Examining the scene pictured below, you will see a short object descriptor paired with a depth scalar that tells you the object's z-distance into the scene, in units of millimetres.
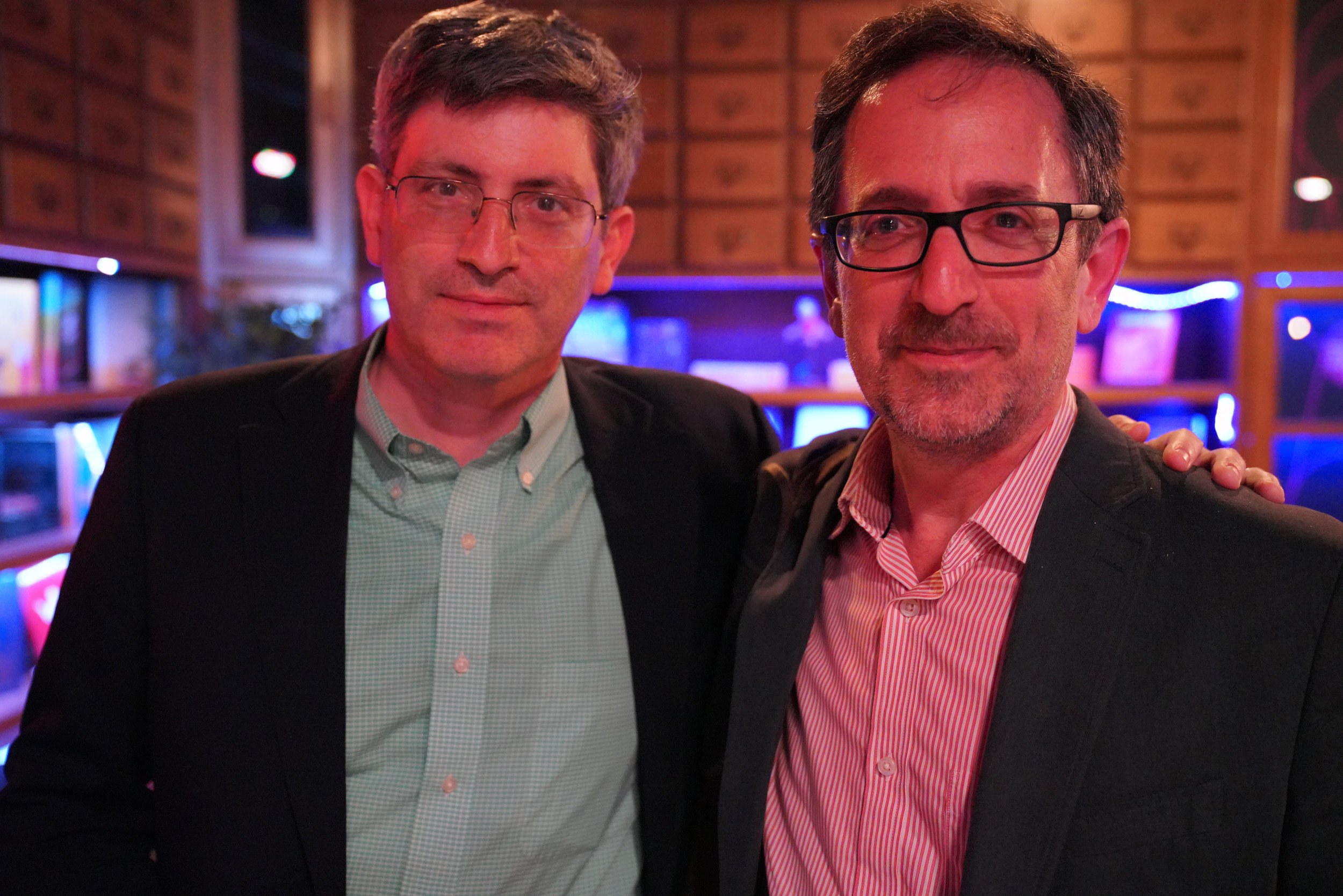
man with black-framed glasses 884
